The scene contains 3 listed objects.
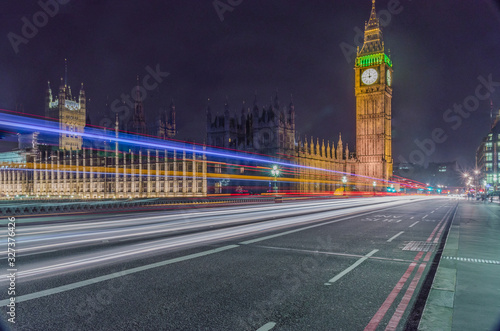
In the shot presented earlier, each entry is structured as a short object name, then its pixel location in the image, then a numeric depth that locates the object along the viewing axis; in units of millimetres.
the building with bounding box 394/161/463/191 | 172500
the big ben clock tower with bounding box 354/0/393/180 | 110000
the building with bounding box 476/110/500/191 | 107375
